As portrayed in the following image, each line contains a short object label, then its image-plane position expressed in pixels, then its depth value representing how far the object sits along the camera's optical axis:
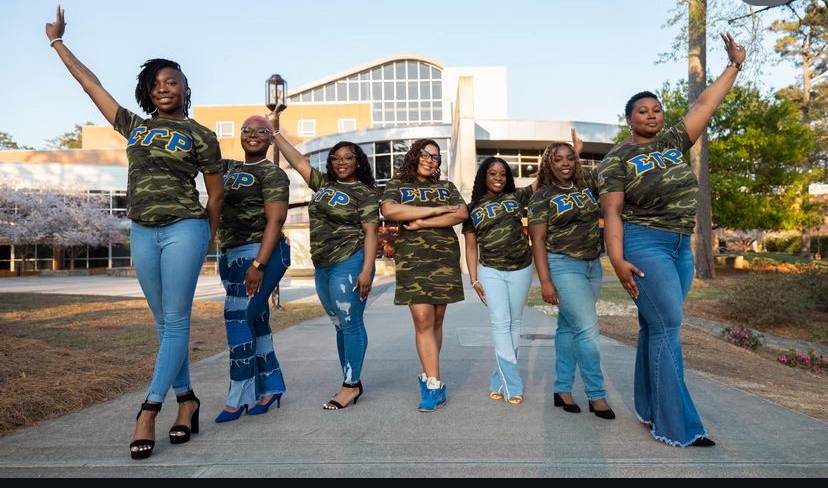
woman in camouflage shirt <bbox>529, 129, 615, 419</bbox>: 3.71
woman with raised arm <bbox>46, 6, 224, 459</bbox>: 3.01
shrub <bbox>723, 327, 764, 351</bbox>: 7.80
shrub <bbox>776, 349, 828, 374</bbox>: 6.48
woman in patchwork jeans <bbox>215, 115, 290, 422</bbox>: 3.61
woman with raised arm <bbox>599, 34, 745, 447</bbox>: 3.08
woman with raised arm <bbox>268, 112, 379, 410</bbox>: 3.92
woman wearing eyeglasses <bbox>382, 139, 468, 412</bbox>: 3.90
